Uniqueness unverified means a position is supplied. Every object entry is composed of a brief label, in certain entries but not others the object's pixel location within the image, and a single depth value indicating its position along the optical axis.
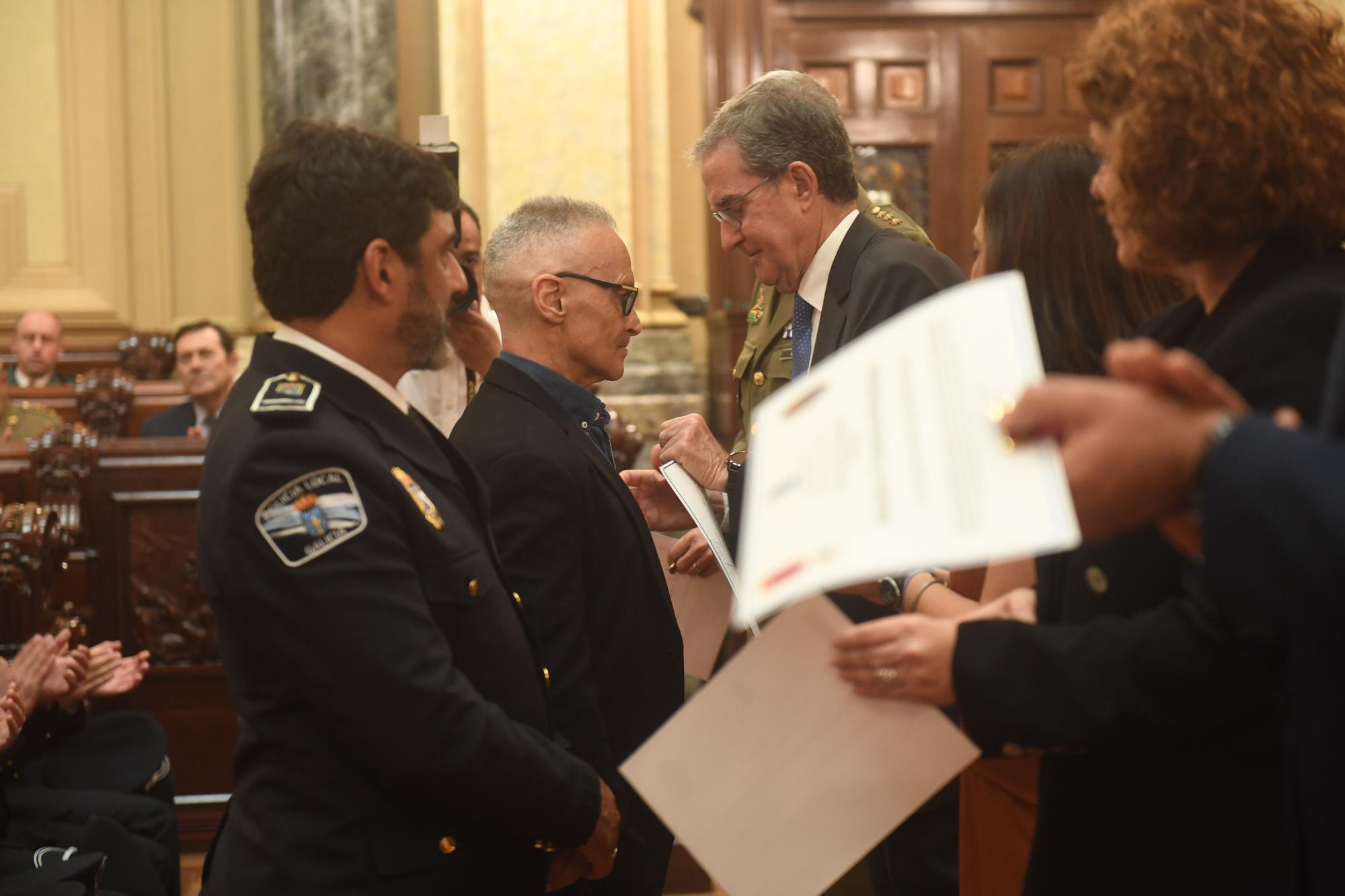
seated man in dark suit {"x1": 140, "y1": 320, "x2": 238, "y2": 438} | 6.09
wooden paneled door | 7.02
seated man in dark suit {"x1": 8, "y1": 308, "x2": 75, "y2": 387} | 7.00
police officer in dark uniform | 1.45
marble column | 7.02
